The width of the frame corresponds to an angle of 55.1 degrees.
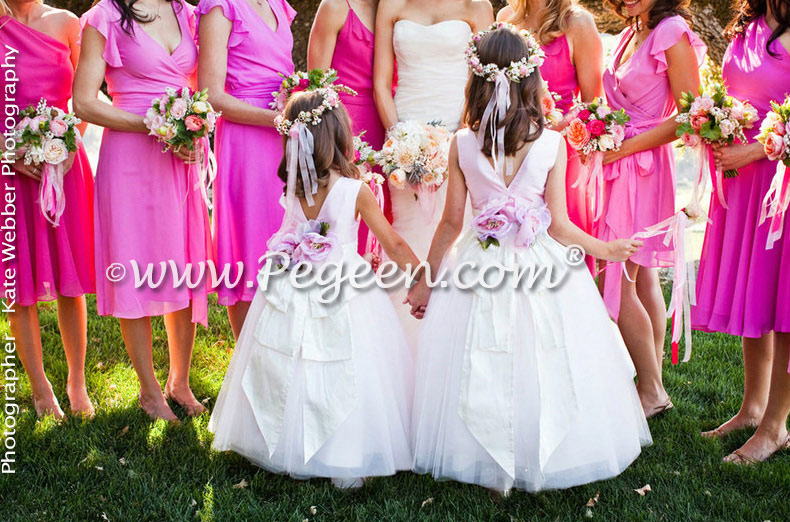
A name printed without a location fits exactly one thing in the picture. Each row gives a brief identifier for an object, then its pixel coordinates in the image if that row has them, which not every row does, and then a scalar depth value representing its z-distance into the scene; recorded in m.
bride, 4.64
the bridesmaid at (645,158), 4.26
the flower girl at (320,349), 3.60
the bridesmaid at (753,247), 3.79
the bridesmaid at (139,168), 4.25
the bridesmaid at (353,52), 4.73
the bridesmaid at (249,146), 4.47
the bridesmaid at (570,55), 4.54
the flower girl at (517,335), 3.42
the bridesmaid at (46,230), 4.46
